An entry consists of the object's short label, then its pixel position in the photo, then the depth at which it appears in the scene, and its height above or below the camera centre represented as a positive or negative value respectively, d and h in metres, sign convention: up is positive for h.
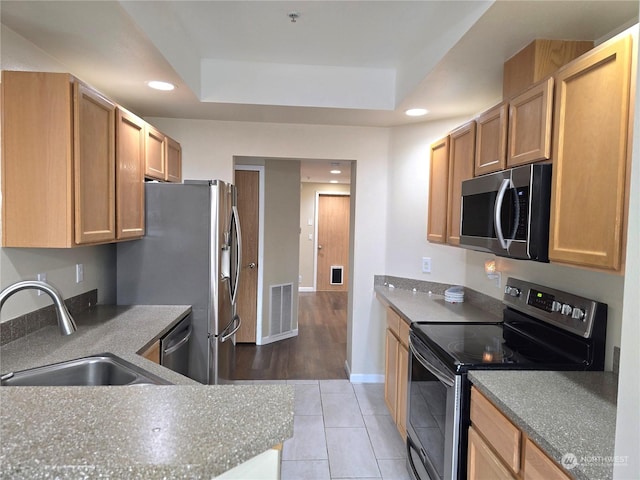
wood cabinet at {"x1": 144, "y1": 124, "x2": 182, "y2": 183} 2.58 +0.46
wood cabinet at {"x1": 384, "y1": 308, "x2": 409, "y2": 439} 2.44 -0.96
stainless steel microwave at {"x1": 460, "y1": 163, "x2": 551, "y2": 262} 1.52 +0.07
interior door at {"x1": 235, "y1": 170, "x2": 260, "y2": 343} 4.42 -0.13
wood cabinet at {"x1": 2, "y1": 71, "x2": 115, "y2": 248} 1.65 +0.25
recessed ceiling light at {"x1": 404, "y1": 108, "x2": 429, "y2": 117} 2.85 +0.86
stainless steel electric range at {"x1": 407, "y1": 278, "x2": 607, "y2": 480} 1.59 -0.56
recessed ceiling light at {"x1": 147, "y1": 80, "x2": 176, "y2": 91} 2.41 +0.85
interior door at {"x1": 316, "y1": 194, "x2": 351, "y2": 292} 8.01 -0.36
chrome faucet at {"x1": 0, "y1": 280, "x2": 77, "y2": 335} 1.19 -0.24
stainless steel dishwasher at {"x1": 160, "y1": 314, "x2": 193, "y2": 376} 2.12 -0.73
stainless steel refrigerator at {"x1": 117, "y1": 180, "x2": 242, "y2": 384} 2.54 -0.22
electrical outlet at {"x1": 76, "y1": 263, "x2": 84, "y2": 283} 2.33 -0.32
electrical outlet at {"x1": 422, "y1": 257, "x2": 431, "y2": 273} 3.23 -0.31
